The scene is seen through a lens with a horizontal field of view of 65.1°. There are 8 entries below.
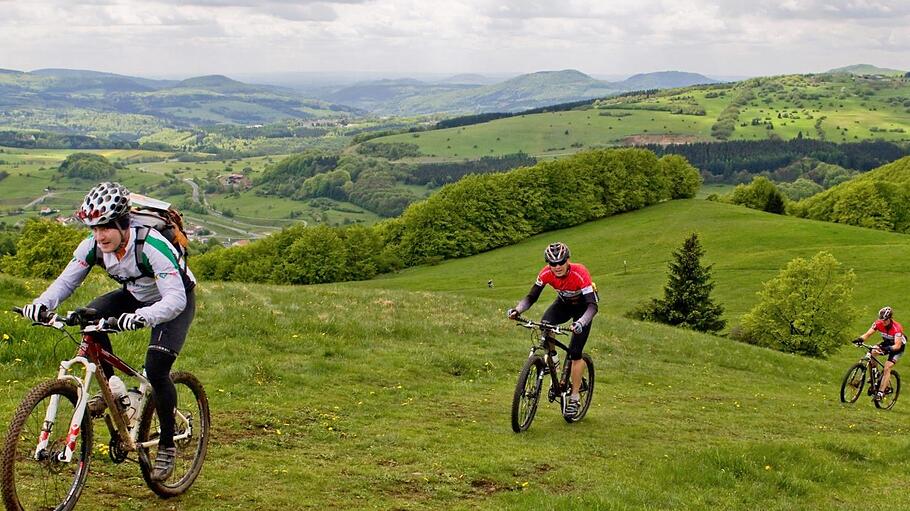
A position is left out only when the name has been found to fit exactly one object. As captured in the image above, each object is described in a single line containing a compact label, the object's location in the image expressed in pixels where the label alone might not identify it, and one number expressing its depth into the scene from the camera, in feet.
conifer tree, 175.73
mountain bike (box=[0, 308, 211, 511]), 24.00
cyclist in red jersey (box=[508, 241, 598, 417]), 44.98
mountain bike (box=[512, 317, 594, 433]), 44.88
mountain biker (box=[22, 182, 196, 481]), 25.18
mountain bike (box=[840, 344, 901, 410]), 80.12
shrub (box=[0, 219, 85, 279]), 240.32
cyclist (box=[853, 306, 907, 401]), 78.84
